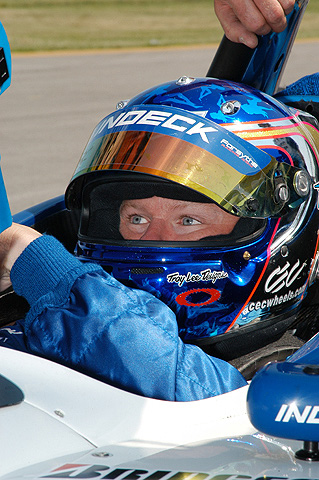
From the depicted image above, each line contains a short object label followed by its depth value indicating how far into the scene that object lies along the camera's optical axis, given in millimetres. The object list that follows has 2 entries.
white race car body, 1916
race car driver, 2070
